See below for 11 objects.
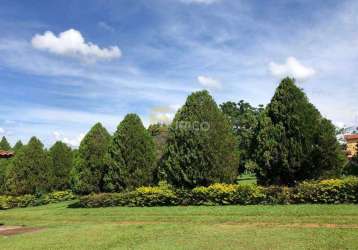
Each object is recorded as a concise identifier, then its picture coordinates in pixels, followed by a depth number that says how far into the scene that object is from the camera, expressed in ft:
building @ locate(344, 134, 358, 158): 188.75
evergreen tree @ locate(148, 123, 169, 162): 70.52
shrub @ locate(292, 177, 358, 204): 44.88
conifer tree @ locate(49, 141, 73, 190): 86.94
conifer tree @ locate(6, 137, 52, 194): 82.07
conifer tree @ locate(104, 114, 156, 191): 65.57
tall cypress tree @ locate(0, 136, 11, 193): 88.27
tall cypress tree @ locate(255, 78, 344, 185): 51.72
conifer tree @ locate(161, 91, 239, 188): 58.34
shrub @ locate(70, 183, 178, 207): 57.98
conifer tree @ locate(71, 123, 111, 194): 71.31
